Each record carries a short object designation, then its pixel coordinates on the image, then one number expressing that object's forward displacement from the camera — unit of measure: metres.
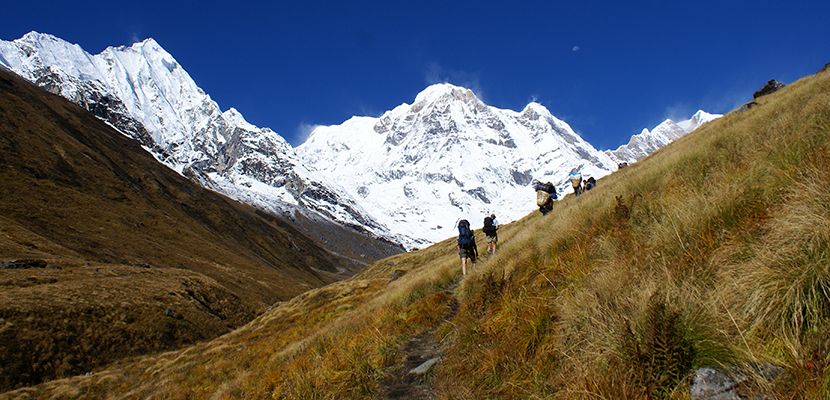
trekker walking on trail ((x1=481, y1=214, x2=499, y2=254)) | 14.51
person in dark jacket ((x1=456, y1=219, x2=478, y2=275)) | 11.73
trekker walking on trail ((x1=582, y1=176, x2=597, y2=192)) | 22.35
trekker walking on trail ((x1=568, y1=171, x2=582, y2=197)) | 20.25
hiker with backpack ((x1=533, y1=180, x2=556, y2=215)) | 16.83
